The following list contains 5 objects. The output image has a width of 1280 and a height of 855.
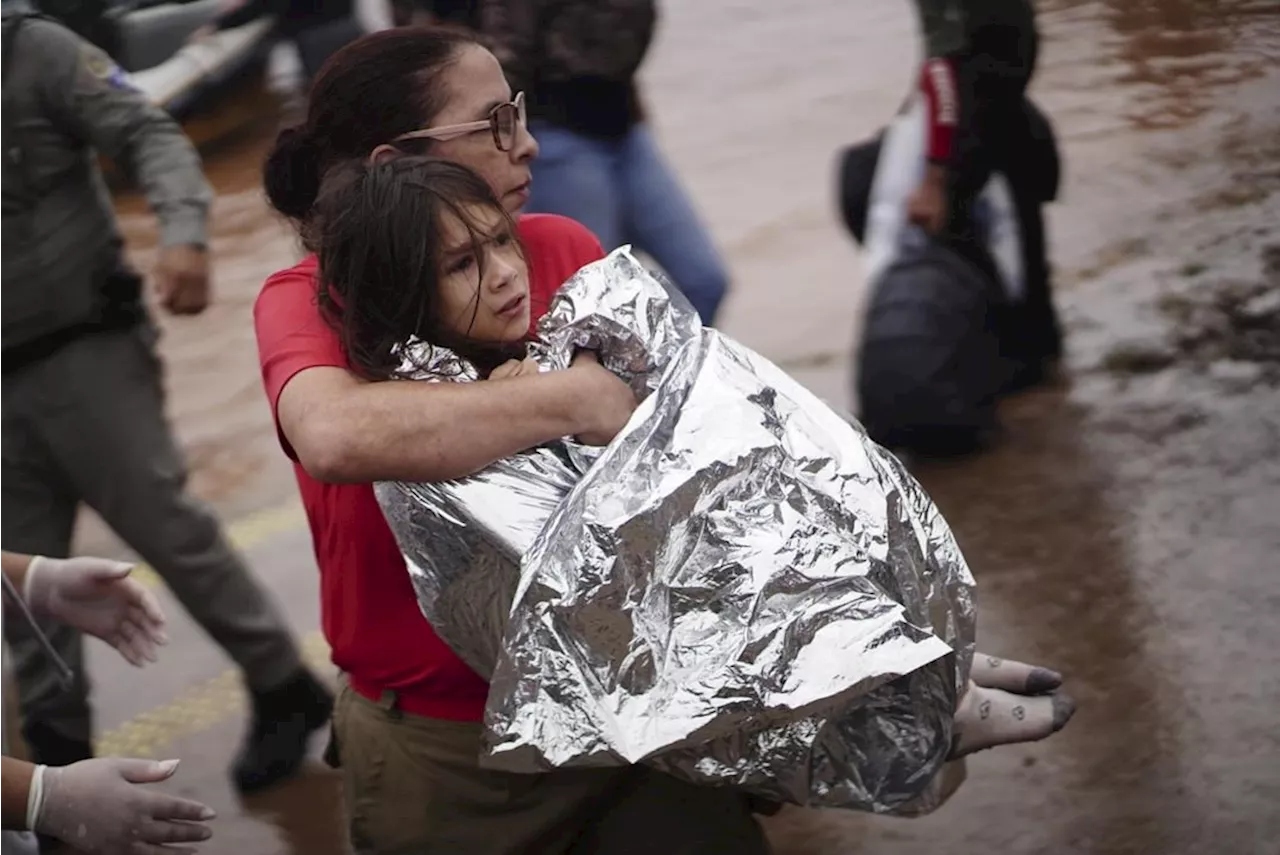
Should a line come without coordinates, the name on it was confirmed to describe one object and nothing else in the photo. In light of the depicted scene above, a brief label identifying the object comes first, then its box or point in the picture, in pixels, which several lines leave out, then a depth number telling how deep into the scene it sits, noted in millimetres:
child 4078
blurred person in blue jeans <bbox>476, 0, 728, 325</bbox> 7762
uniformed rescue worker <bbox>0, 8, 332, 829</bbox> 7207
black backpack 9500
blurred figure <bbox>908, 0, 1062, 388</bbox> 9492
